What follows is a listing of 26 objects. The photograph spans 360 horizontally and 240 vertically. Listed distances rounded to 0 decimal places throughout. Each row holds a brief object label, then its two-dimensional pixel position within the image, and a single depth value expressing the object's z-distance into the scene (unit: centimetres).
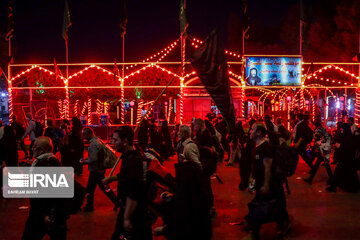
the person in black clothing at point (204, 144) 648
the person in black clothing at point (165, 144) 1553
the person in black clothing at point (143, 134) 1421
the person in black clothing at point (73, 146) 1067
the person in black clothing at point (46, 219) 436
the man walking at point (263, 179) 504
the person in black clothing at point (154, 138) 1530
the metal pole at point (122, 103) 2028
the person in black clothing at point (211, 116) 1519
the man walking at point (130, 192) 376
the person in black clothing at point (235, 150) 1362
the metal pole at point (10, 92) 2091
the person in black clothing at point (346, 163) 909
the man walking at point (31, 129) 1372
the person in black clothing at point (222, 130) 1462
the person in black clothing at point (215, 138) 892
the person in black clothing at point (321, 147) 1003
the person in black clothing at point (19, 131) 1432
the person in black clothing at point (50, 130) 1191
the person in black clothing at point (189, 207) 395
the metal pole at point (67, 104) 2052
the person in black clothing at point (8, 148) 970
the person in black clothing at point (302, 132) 1029
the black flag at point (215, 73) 507
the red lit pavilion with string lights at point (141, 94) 2112
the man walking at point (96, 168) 705
